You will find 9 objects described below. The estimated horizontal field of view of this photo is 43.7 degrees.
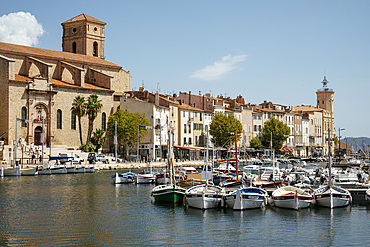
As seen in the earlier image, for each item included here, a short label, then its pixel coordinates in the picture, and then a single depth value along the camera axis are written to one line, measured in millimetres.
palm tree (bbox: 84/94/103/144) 78125
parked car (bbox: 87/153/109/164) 67750
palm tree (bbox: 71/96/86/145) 77062
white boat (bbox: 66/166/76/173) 58719
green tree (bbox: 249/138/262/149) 99500
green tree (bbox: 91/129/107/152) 77825
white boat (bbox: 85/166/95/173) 60344
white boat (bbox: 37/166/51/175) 56625
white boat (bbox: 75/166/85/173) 59675
